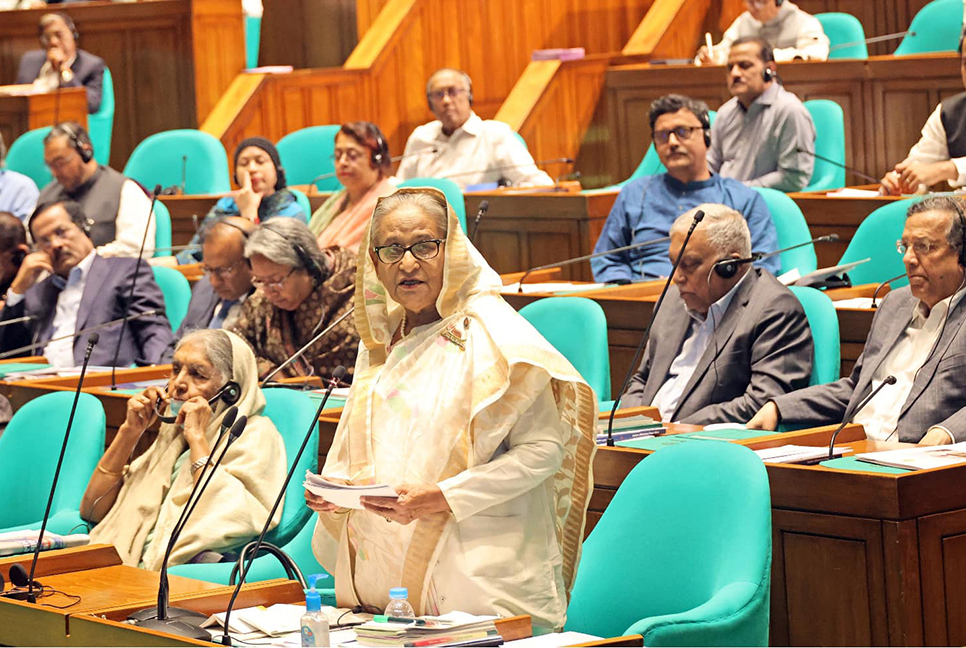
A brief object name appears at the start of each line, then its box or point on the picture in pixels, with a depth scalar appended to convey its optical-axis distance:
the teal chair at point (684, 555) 5.00
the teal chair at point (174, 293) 11.10
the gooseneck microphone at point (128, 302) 8.96
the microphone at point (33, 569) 5.43
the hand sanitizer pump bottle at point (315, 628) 4.55
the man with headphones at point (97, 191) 13.16
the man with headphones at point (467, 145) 13.90
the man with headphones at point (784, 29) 14.51
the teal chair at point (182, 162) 15.22
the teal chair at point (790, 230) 10.59
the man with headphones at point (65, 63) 16.38
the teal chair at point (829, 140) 12.95
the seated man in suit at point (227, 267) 9.58
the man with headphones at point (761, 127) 12.49
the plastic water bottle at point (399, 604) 4.81
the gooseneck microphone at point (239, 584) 4.71
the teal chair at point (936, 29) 14.74
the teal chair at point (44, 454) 7.88
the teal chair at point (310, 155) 15.25
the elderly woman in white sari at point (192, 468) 6.88
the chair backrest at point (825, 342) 7.70
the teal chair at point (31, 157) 15.68
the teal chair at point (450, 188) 12.00
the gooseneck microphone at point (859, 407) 6.15
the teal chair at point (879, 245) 9.68
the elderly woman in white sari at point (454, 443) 5.00
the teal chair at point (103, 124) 16.70
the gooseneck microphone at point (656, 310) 6.79
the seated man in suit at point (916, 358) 6.83
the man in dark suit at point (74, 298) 10.33
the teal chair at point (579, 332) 8.36
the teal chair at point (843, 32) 15.72
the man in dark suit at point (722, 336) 7.60
